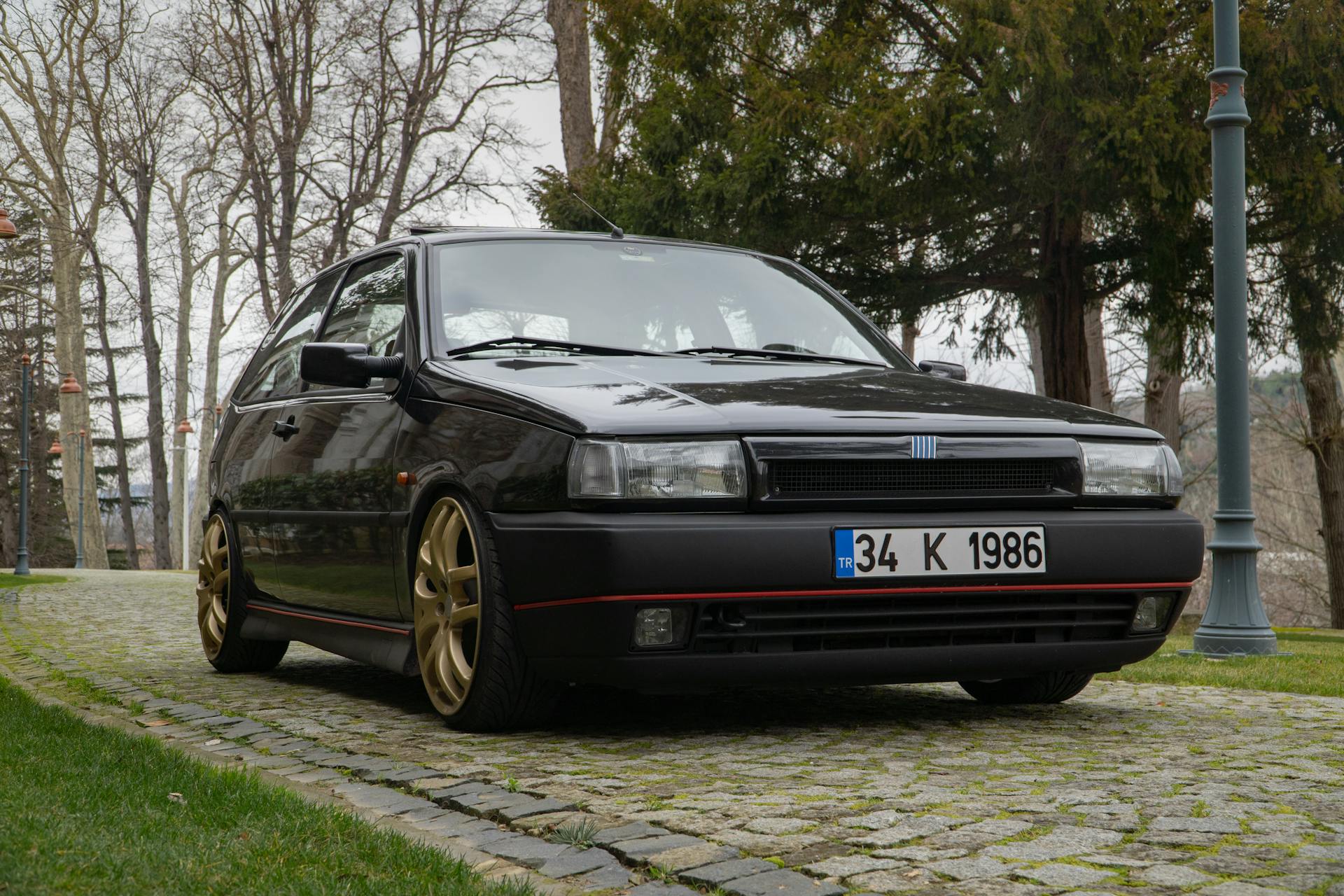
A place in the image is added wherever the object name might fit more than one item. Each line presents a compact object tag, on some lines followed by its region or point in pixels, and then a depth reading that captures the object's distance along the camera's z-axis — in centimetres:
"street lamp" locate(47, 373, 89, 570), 3200
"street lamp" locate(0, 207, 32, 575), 2534
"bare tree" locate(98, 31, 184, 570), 3130
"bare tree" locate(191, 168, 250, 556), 3403
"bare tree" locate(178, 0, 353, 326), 2736
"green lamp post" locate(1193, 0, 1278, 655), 848
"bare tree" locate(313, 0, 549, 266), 2722
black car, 411
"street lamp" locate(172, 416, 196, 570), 3815
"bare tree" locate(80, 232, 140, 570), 3769
